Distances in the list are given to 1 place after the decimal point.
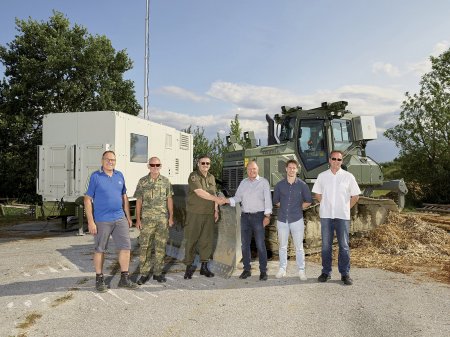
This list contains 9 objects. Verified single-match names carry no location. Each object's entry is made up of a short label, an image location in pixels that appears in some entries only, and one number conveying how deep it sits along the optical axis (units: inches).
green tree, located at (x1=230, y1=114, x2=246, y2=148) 1095.0
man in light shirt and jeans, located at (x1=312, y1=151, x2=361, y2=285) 243.3
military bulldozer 346.0
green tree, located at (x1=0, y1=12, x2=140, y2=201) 835.4
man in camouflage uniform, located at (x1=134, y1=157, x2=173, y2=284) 246.2
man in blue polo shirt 224.2
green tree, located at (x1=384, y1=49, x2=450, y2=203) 930.7
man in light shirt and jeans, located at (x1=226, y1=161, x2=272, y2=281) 251.1
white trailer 447.2
